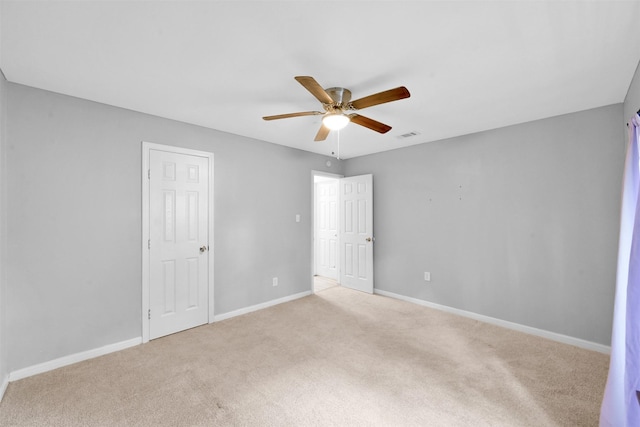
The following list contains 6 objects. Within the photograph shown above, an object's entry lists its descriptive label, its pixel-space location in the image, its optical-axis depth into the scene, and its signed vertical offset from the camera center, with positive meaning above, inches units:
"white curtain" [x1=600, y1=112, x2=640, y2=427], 57.5 -23.8
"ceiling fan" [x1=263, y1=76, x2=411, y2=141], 75.1 +33.4
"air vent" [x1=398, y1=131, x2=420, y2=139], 146.3 +42.6
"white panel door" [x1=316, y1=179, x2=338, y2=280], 229.3 -12.2
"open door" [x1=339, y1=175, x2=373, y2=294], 188.9 -12.9
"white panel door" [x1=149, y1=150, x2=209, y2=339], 120.2 -12.8
